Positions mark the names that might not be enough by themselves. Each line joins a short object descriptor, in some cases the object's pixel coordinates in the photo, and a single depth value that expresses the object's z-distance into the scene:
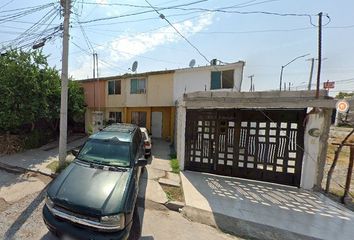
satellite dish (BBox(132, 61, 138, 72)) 16.16
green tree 8.97
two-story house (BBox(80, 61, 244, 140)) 13.10
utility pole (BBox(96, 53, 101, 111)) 16.06
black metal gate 6.80
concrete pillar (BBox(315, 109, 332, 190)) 6.49
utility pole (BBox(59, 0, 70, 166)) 6.94
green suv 3.15
